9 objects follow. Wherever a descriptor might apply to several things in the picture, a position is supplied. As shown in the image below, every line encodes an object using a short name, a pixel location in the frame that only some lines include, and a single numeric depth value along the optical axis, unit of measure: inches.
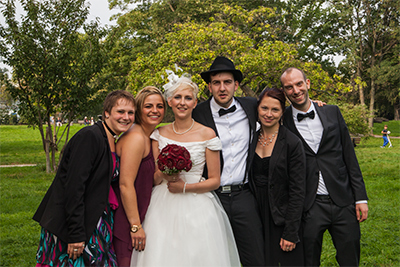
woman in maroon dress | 134.9
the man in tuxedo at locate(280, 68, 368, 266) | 148.9
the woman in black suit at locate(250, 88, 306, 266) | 143.9
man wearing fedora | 150.9
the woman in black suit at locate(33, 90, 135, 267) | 122.6
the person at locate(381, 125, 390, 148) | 955.2
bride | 135.8
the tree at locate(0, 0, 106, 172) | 494.9
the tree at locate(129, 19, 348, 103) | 603.2
